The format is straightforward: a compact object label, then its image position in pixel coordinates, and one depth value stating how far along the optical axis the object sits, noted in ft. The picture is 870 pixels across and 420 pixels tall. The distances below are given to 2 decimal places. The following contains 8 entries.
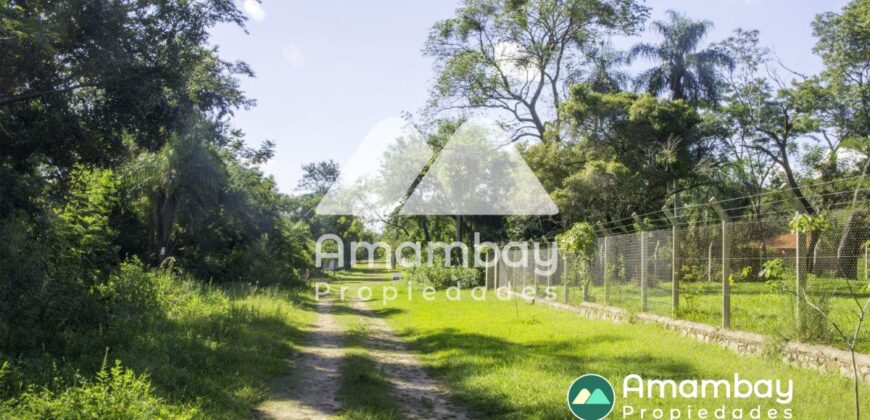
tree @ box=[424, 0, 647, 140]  106.11
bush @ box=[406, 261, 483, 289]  109.40
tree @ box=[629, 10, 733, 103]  106.32
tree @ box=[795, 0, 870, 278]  90.89
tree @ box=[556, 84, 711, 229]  88.17
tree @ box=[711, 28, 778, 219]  110.63
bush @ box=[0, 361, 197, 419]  18.92
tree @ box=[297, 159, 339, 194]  342.85
